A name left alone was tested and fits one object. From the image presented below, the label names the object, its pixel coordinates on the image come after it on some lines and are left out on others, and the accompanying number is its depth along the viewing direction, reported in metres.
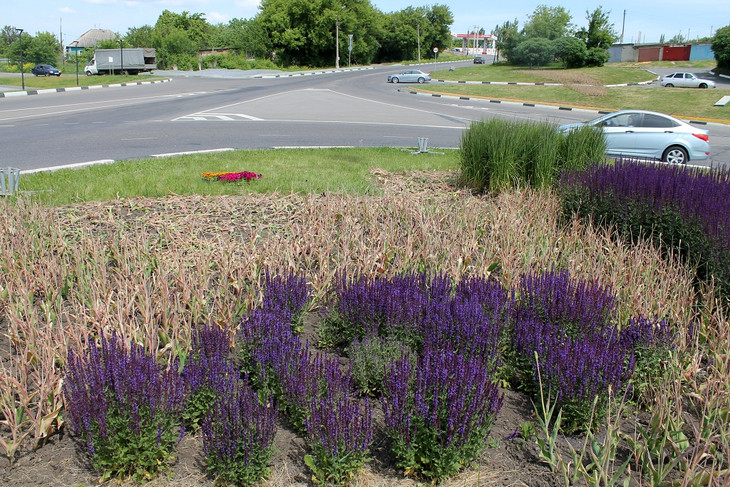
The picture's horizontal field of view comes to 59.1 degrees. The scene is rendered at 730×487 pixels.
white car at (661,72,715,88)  38.84
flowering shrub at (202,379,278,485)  2.60
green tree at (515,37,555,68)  56.12
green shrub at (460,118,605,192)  7.34
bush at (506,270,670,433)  3.04
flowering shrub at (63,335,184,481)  2.65
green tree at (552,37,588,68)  50.56
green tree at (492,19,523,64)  61.59
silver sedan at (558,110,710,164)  13.16
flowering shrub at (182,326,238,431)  2.97
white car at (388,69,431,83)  46.69
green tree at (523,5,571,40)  63.72
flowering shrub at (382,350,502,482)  2.67
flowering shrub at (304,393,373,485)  2.62
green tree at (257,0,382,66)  69.12
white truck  51.16
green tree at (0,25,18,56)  90.46
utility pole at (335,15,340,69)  64.79
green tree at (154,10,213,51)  85.36
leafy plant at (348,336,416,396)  3.31
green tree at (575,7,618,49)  50.50
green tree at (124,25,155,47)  77.00
